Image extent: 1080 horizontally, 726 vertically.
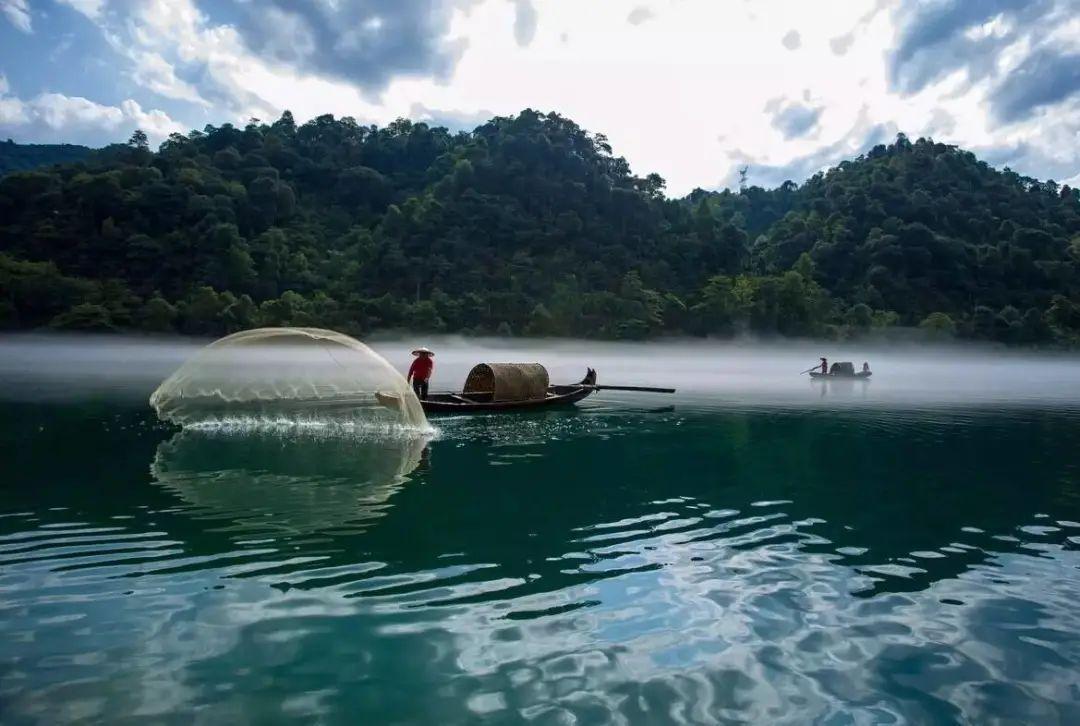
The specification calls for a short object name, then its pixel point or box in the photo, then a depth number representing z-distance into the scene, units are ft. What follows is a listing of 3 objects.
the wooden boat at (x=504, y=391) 70.03
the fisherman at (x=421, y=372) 65.44
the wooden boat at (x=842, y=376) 144.33
